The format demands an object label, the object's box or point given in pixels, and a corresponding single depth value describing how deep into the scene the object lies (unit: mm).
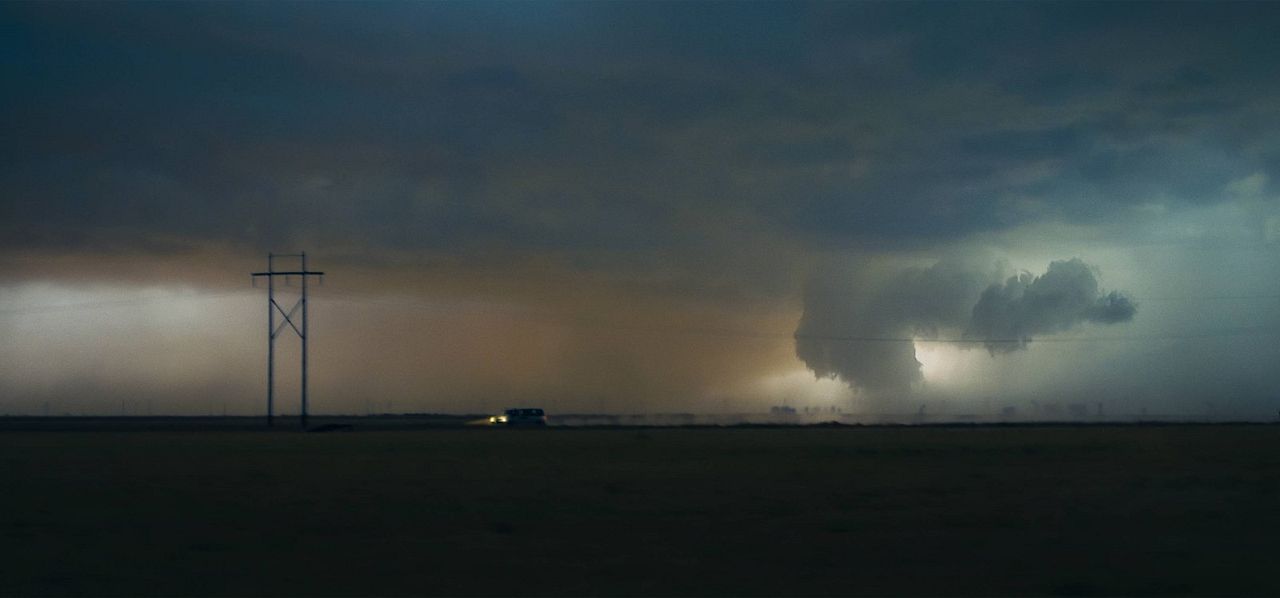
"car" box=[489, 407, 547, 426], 99750
